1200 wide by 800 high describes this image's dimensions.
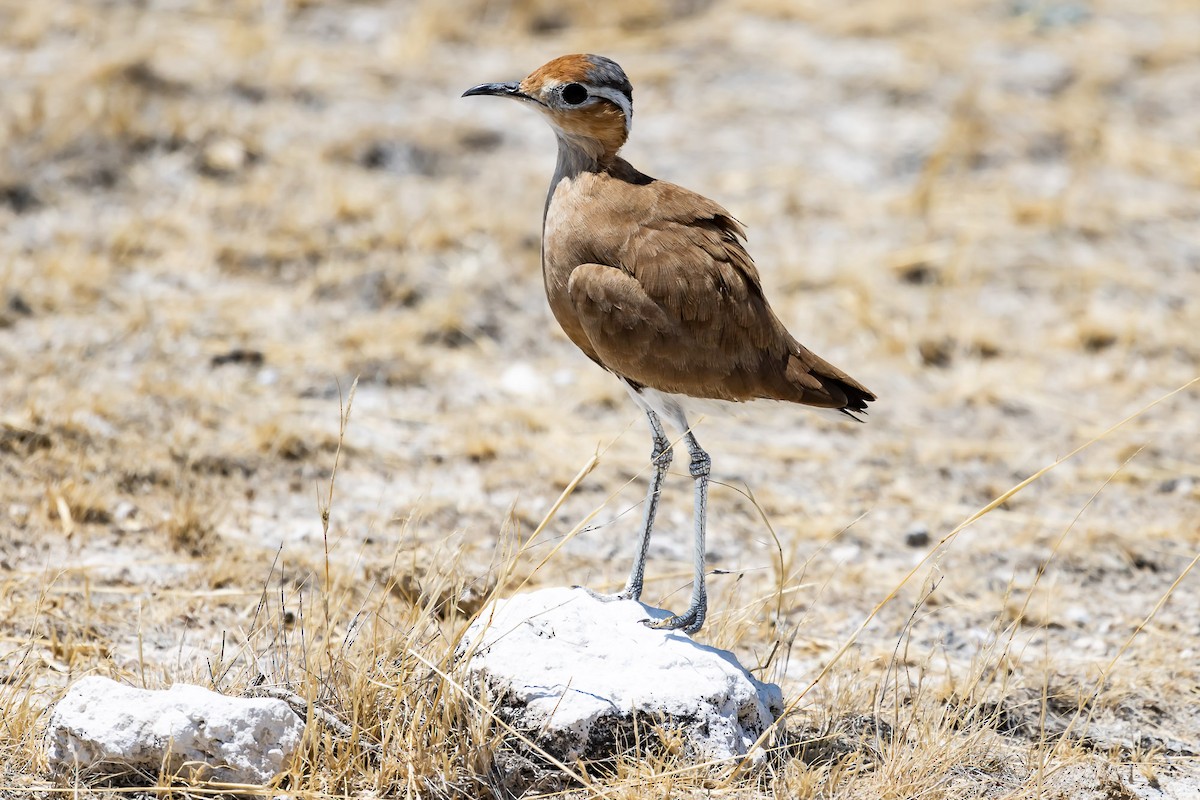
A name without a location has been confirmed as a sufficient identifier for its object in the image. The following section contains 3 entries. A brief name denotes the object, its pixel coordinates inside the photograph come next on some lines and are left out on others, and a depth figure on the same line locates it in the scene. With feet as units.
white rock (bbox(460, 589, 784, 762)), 22.68
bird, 25.52
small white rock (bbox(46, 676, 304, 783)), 21.98
